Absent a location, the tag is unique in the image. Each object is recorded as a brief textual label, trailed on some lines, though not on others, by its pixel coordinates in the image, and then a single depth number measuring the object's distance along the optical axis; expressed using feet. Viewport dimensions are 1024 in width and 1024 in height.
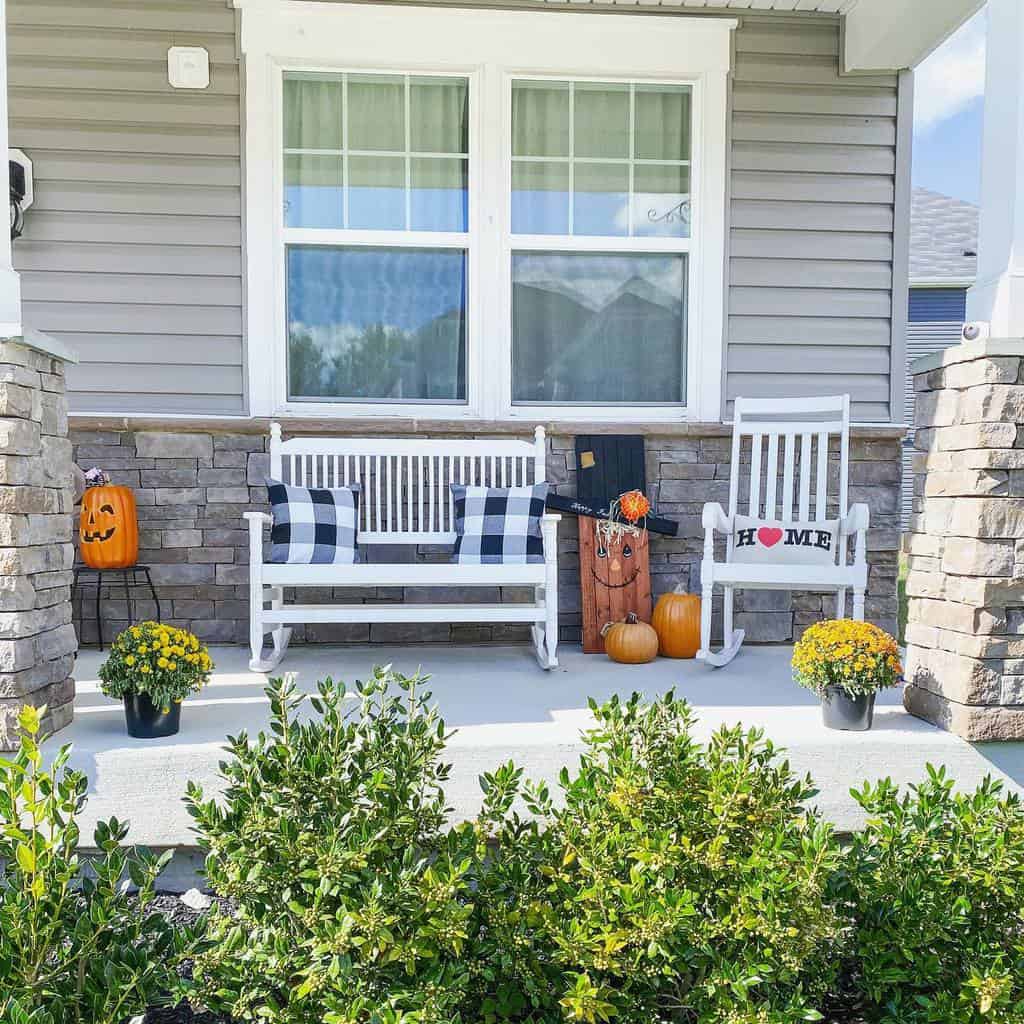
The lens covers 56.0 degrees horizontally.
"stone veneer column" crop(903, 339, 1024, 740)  8.22
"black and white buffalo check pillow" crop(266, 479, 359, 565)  11.55
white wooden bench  10.91
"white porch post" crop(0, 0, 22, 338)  7.95
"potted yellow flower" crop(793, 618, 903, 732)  8.16
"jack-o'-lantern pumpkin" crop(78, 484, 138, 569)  12.13
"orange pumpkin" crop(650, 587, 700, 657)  12.14
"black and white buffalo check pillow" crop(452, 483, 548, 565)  11.74
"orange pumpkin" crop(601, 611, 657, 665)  11.68
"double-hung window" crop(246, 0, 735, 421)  13.12
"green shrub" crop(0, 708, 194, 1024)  4.45
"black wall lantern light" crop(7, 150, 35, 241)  12.54
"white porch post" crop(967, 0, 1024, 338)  8.28
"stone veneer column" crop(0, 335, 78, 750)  7.82
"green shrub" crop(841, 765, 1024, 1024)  4.70
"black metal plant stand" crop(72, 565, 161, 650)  12.71
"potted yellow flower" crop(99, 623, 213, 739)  8.00
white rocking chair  11.19
